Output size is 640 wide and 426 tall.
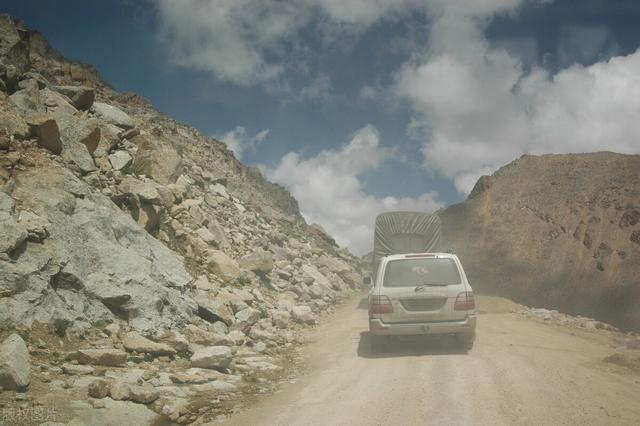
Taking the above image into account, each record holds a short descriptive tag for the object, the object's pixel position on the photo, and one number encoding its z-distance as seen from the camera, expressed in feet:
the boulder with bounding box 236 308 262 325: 32.12
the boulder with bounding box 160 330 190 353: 23.53
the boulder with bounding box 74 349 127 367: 18.86
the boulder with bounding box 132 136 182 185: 41.81
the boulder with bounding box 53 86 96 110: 42.50
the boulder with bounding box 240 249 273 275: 45.37
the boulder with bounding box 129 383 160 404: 16.31
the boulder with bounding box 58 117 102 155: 33.88
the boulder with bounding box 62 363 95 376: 17.56
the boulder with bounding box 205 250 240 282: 39.01
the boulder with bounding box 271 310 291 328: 36.17
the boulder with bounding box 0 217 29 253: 20.75
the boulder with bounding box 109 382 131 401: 15.92
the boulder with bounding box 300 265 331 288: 55.83
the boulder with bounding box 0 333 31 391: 14.69
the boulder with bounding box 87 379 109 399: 15.69
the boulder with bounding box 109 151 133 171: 37.88
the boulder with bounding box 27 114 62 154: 29.53
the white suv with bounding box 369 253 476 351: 25.23
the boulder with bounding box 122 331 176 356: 21.76
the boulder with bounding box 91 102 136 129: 44.19
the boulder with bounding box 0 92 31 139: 27.99
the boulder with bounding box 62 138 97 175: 32.49
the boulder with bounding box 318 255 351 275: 70.28
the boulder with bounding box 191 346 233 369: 22.13
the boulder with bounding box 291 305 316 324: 40.16
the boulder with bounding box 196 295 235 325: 30.30
